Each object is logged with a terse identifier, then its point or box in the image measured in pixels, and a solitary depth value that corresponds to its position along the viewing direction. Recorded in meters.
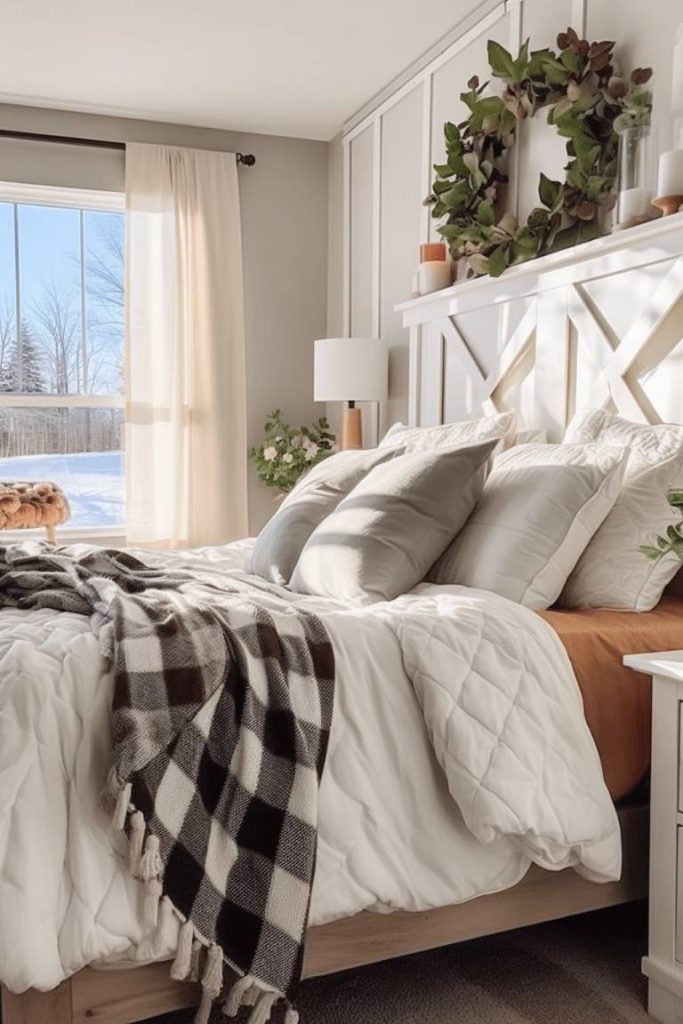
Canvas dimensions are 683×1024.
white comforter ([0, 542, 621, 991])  1.34
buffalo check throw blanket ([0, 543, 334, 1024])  1.36
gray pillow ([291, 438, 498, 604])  2.05
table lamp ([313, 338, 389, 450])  4.10
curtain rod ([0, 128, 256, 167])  4.39
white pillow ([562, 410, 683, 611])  2.01
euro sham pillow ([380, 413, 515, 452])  2.75
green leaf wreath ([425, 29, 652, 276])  2.75
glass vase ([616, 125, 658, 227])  2.53
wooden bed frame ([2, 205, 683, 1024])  1.48
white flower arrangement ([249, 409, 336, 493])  4.59
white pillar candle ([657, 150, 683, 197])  2.38
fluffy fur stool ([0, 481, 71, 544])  3.97
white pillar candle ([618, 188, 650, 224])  2.53
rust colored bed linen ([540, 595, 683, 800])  1.75
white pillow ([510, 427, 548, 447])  2.73
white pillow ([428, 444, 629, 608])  2.00
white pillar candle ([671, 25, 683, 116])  2.43
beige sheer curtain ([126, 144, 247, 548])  4.64
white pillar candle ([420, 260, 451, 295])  3.58
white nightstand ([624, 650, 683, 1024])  1.65
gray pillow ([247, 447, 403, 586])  2.47
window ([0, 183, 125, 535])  4.68
